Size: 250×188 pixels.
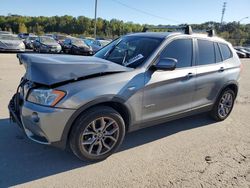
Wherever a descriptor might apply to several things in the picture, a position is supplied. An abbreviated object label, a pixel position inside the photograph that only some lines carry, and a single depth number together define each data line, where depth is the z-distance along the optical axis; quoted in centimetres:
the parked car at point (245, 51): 2721
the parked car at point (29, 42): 1819
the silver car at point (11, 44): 1287
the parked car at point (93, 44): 1576
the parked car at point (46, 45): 1477
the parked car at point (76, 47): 1510
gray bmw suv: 228
